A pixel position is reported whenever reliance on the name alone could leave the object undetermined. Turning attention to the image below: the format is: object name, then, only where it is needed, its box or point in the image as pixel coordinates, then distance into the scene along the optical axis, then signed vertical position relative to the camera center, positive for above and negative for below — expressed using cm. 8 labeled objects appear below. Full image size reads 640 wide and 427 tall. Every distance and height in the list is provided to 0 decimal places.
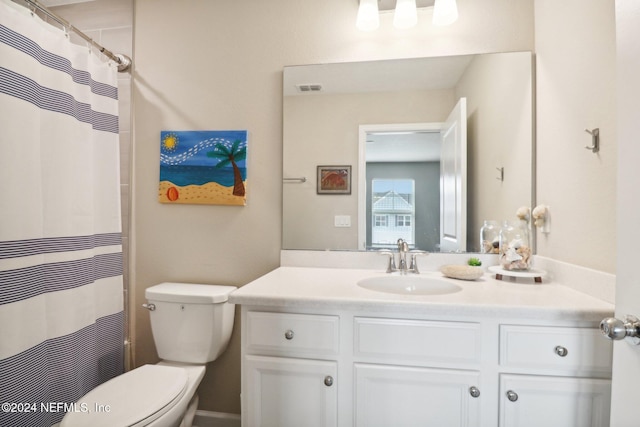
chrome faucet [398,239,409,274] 159 -21
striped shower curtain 116 -5
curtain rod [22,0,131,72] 134 +85
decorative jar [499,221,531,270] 142 -16
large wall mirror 158 +31
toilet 127 -66
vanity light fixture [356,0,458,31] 157 +98
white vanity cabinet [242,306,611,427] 102 -53
